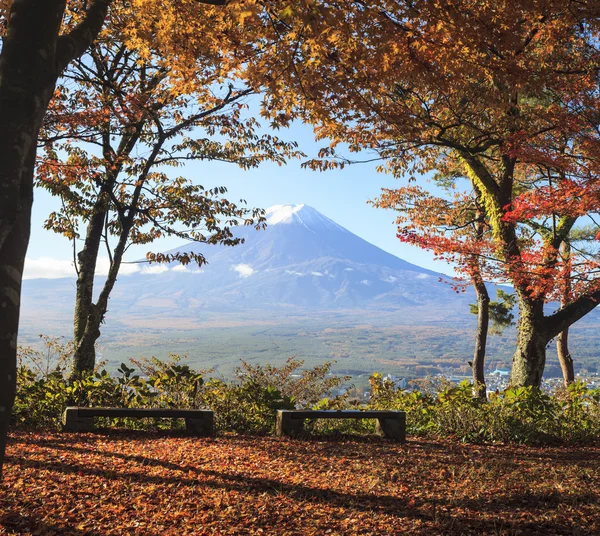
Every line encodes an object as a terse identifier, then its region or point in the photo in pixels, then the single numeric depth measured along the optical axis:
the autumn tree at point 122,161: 8.41
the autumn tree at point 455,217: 13.86
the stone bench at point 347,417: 6.39
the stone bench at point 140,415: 6.40
